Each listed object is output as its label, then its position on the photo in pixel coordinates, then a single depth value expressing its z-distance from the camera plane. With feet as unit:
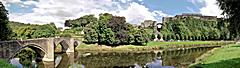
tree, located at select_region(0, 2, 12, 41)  82.20
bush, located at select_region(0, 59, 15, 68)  46.04
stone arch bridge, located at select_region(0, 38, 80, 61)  72.61
